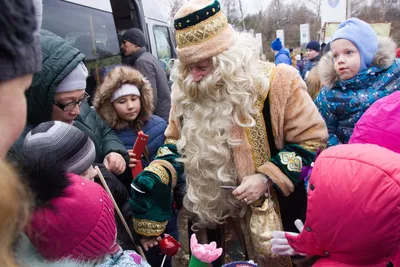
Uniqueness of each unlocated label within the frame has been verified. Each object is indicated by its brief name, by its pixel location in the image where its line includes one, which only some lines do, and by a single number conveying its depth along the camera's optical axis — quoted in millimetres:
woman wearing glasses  1682
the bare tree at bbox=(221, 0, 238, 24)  24422
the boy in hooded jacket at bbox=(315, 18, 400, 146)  2252
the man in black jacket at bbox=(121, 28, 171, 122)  4133
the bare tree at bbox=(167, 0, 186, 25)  19491
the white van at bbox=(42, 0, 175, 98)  3199
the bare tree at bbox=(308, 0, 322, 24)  32838
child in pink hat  886
